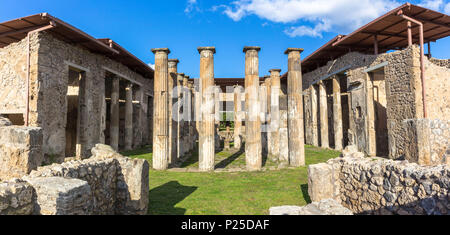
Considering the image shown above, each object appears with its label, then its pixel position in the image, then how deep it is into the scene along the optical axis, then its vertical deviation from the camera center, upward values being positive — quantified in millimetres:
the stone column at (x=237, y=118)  18531 +661
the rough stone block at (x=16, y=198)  2558 -763
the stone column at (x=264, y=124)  15727 +75
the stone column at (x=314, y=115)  18672 +769
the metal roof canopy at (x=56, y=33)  9087 +4173
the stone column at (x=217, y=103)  17933 +1731
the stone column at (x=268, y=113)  14742 +812
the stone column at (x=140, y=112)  19125 +1220
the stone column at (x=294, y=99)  10766 +1205
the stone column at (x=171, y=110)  12287 +916
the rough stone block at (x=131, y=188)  4801 -1213
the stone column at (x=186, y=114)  15358 +875
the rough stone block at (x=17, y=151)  5914 -541
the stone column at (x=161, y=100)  10625 +1245
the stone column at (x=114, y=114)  15867 +927
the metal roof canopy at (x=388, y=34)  10613 +4832
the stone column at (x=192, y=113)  17092 +1081
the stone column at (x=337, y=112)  15719 +838
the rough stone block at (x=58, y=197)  2811 -817
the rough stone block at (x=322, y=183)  5430 -1329
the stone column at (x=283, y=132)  12781 -363
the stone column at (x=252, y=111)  10141 +648
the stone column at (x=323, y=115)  17109 +700
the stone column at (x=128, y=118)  17281 +696
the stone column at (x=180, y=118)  13710 +507
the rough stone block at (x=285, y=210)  3336 -1222
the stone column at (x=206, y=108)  10117 +807
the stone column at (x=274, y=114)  13769 +685
